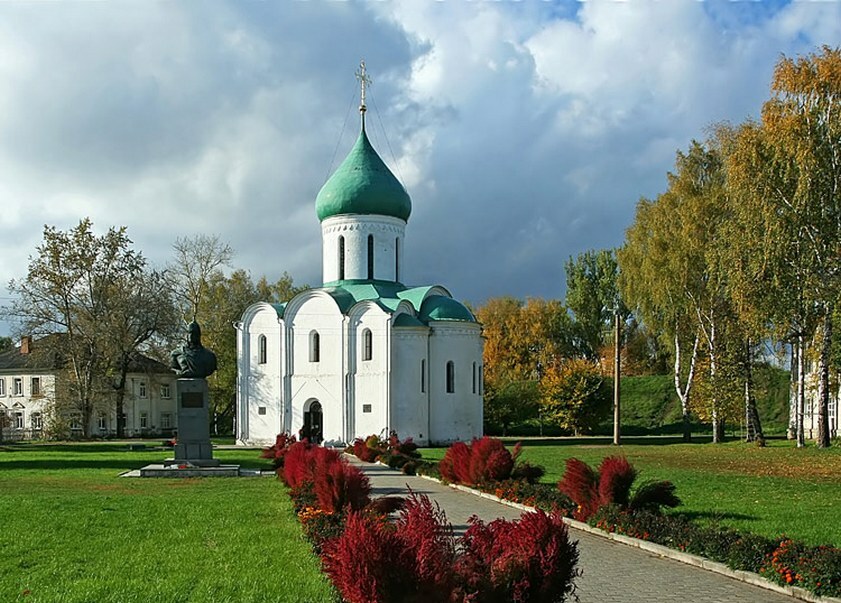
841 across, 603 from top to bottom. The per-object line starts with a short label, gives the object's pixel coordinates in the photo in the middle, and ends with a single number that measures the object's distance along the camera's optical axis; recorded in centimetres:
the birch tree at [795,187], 2445
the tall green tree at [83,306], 4366
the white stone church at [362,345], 3894
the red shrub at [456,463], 1859
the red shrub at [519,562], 624
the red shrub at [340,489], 1200
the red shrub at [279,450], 2315
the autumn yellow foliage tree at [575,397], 4706
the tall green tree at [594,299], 6588
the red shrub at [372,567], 584
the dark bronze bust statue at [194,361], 2305
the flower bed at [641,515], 846
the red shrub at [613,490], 1234
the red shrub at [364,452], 2888
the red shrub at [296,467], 1530
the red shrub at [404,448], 2782
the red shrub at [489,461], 1747
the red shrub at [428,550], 591
